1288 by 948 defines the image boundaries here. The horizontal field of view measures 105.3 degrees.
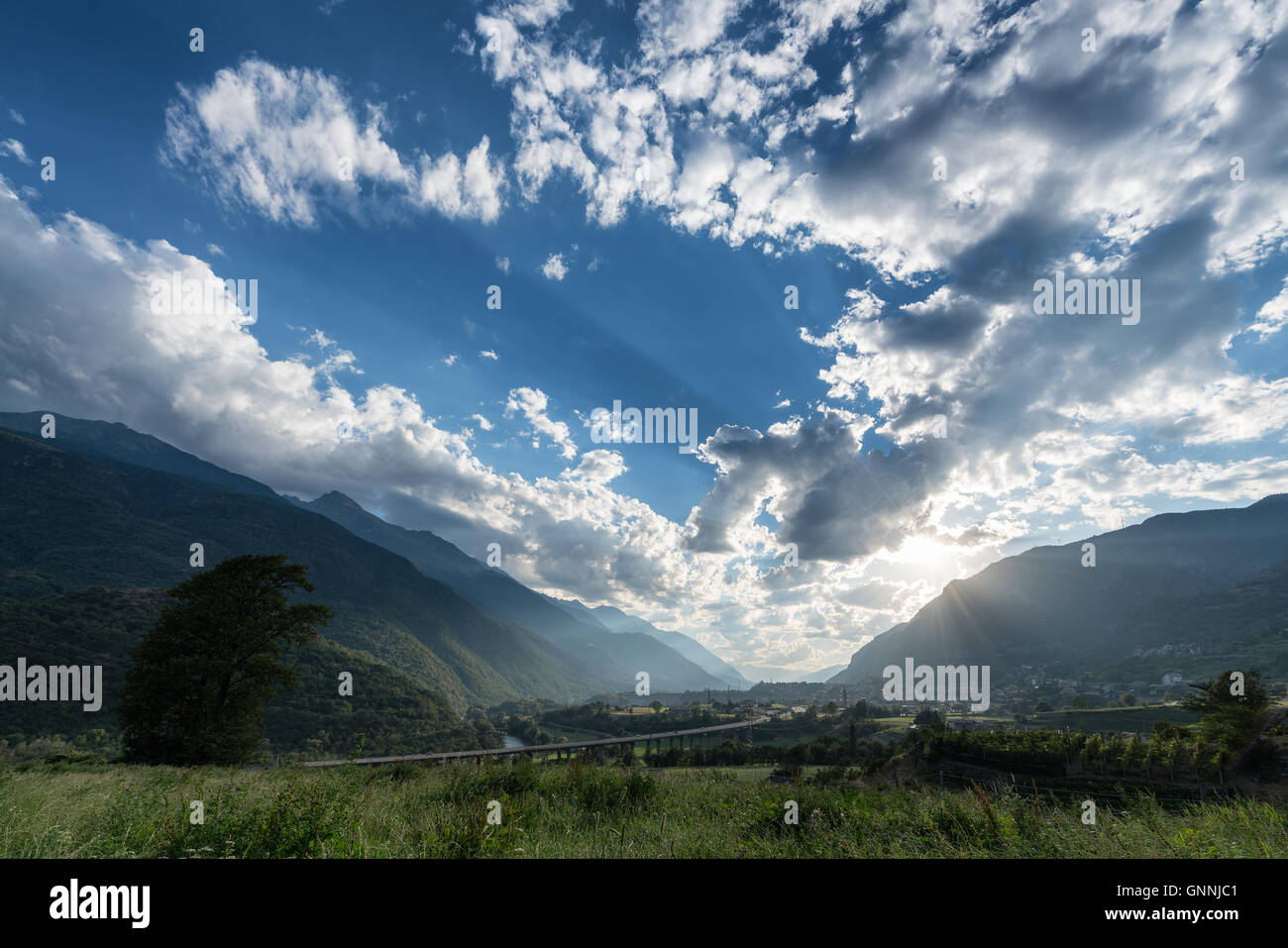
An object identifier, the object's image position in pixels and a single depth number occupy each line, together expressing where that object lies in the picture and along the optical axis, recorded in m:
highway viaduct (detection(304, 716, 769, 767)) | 104.02
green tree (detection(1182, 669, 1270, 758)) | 31.84
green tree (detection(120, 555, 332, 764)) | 24.45
